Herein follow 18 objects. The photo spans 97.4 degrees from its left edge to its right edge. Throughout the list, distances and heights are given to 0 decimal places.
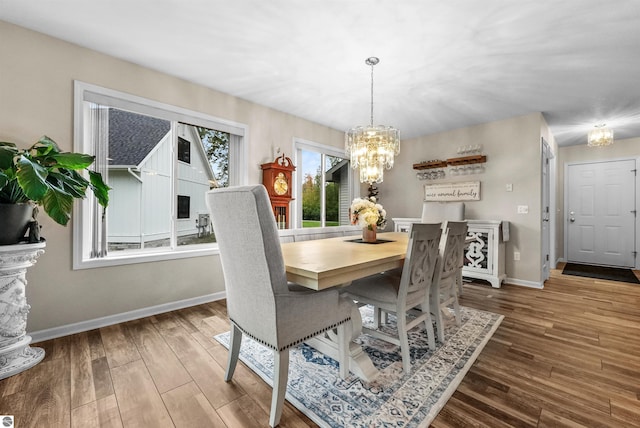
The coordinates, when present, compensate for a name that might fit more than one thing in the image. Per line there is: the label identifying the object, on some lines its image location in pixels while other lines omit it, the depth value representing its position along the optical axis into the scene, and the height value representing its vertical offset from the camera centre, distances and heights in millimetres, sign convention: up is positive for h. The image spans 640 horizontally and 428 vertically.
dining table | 1454 -285
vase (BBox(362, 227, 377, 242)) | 2699 -173
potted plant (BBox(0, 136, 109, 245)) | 1669 +194
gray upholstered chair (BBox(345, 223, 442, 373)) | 1823 -505
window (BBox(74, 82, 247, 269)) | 2547 +480
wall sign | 4391 +410
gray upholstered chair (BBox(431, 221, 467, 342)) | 2188 -442
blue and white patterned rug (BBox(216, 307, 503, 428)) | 1439 -1011
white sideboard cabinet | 3836 -494
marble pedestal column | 1807 -626
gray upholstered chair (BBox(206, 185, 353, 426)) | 1297 -353
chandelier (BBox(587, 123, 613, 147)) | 3912 +1125
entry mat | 4346 -936
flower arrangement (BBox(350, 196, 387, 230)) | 2656 +20
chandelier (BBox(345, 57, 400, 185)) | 2711 +660
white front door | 5031 +72
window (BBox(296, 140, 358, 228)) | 4375 +524
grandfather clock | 3597 +414
